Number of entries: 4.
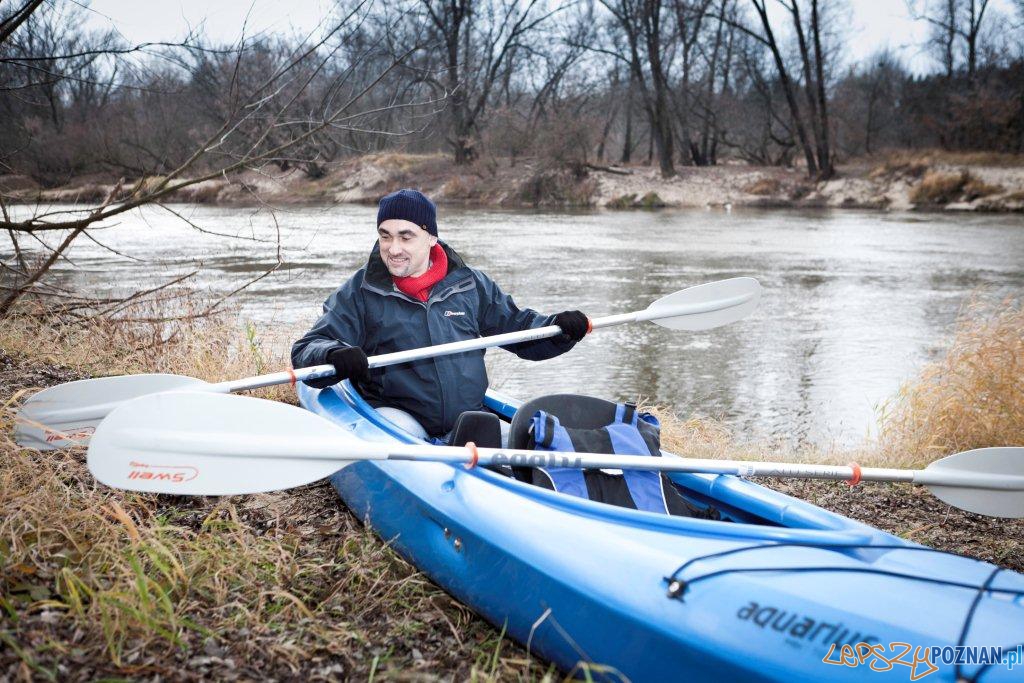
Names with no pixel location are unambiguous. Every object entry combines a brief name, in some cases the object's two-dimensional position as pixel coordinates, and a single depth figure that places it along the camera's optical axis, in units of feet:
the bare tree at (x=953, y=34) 72.54
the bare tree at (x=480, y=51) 68.52
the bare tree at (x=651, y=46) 69.00
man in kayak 9.64
